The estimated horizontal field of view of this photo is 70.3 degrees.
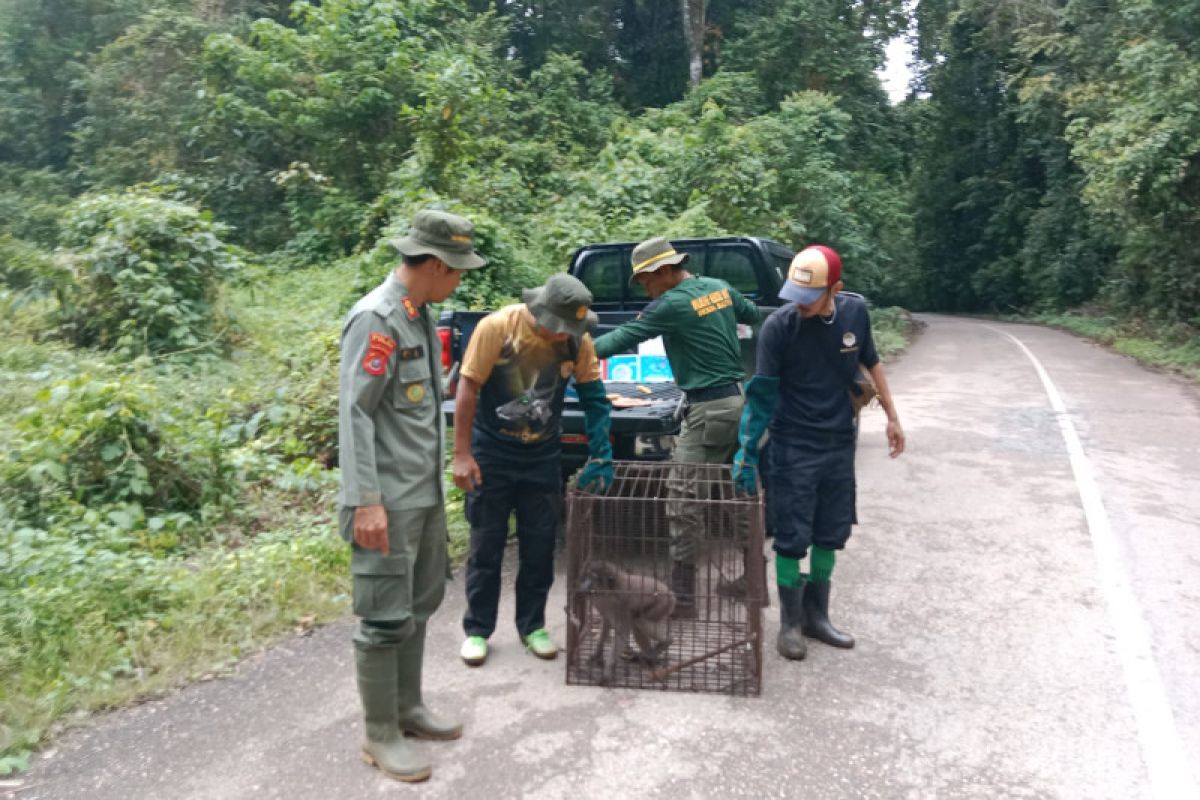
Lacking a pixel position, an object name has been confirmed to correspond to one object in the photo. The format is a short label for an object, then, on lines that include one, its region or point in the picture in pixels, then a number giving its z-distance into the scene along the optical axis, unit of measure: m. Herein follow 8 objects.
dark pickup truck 5.15
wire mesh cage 3.90
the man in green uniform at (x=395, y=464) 3.05
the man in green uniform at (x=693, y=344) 4.75
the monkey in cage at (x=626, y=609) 3.96
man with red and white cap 4.25
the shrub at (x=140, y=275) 8.77
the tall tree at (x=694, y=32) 24.45
